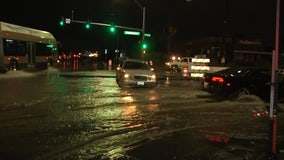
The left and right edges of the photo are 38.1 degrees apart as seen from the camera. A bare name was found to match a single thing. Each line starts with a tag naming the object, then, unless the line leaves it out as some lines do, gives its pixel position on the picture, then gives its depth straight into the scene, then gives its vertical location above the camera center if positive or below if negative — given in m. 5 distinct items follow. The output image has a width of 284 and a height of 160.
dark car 15.84 -0.85
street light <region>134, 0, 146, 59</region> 43.18 +2.94
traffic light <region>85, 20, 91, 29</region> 42.28 +3.72
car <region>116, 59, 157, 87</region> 20.81 -0.81
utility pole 6.90 -0.43
